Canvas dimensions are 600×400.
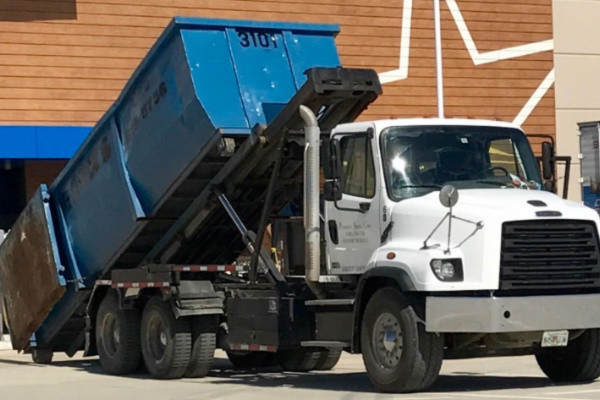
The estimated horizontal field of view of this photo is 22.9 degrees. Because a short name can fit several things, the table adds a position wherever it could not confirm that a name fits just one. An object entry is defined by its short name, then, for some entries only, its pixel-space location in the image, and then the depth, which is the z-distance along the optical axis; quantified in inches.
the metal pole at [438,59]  1210.0
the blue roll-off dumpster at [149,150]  639.1
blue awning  1230.3
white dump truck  533.6
